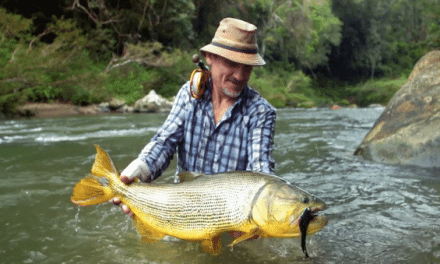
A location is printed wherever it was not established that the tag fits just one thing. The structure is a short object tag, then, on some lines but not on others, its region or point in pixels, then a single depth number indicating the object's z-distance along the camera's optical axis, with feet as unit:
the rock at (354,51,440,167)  18.36
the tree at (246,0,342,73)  127.34
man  8.76
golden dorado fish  5.88
